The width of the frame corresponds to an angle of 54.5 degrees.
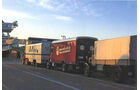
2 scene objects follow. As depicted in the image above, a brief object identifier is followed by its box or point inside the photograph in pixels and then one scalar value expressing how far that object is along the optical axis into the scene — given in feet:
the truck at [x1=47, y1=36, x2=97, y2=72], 44.60
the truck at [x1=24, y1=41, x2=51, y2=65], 64.27
